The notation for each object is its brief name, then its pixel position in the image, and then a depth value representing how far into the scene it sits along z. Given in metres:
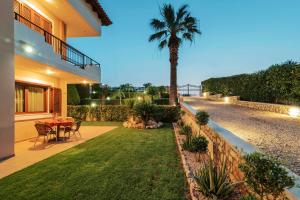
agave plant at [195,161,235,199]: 2.61
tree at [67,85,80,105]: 14.94
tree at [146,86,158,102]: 16.10
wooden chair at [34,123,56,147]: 5.95
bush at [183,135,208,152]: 4.89
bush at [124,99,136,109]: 11.70
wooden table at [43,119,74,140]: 6.61
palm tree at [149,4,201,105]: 13.25
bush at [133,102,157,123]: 10.18
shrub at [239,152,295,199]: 1.78
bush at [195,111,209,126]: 5.14
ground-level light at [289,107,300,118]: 7.82
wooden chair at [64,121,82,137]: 6.84
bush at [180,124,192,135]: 7.15
